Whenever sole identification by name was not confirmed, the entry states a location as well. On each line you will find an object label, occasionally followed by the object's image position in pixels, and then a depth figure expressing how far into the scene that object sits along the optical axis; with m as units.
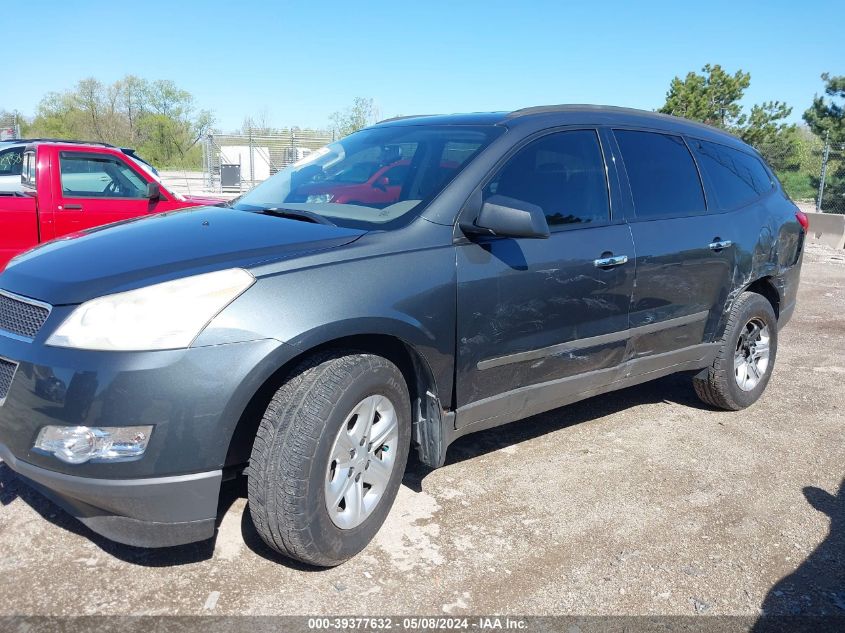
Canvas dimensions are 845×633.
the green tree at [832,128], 22.81
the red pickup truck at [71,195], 6.95
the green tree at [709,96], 33.50
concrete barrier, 15.80
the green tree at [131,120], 45.28
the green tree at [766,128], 33.66
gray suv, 2.42
